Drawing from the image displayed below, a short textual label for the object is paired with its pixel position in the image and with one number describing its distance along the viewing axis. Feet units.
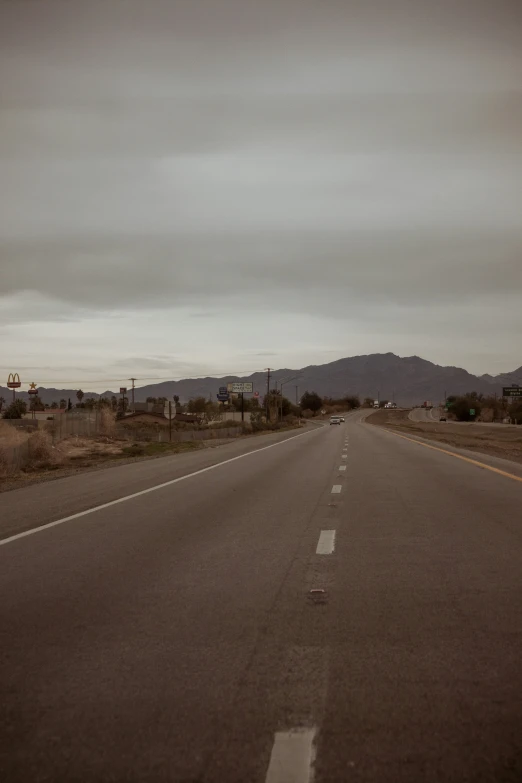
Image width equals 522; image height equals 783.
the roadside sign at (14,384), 422.24
